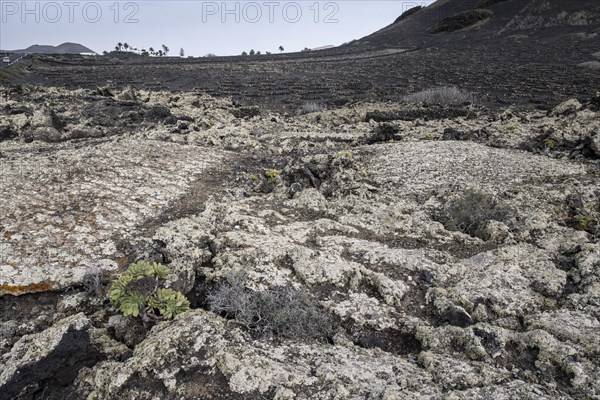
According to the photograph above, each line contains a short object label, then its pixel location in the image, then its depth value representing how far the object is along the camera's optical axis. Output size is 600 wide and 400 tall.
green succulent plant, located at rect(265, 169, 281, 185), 7.05
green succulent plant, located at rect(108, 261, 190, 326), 3.43
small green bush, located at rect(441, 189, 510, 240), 5.23
